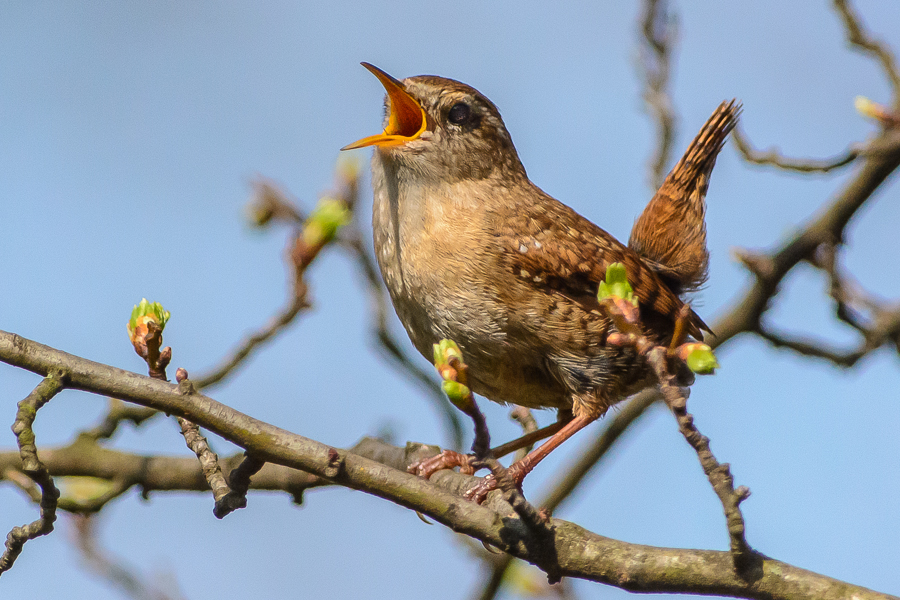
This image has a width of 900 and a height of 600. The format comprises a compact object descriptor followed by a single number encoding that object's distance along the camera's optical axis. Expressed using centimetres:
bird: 662
